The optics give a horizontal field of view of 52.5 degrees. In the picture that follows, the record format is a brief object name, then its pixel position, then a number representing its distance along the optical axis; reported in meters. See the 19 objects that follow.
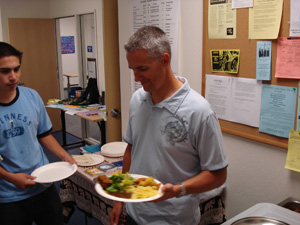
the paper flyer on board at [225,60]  1.80
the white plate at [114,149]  2.43
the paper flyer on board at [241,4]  1.68
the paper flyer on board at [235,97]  1.76
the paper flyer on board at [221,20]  1.79
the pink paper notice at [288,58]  1.52
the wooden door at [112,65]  2.78
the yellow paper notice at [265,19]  1.57
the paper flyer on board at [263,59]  1.64
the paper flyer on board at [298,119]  1.56
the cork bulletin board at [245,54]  1.58
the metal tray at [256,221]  1.34
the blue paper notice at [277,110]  1.59
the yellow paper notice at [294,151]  1.59
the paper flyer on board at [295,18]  1.49
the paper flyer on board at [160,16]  2.16
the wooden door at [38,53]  5.48
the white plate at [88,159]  2.26
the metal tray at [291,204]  1.60
